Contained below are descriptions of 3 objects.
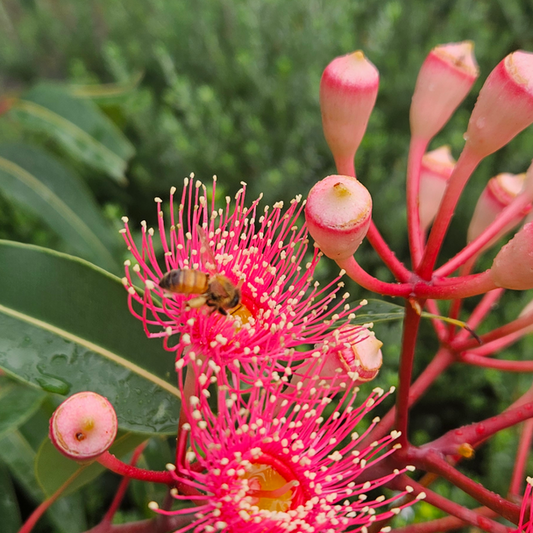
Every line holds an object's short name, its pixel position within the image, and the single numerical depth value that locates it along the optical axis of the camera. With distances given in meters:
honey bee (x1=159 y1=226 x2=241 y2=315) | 0.19
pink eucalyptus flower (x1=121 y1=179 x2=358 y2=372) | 0.20
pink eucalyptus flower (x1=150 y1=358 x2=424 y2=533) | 0.18
